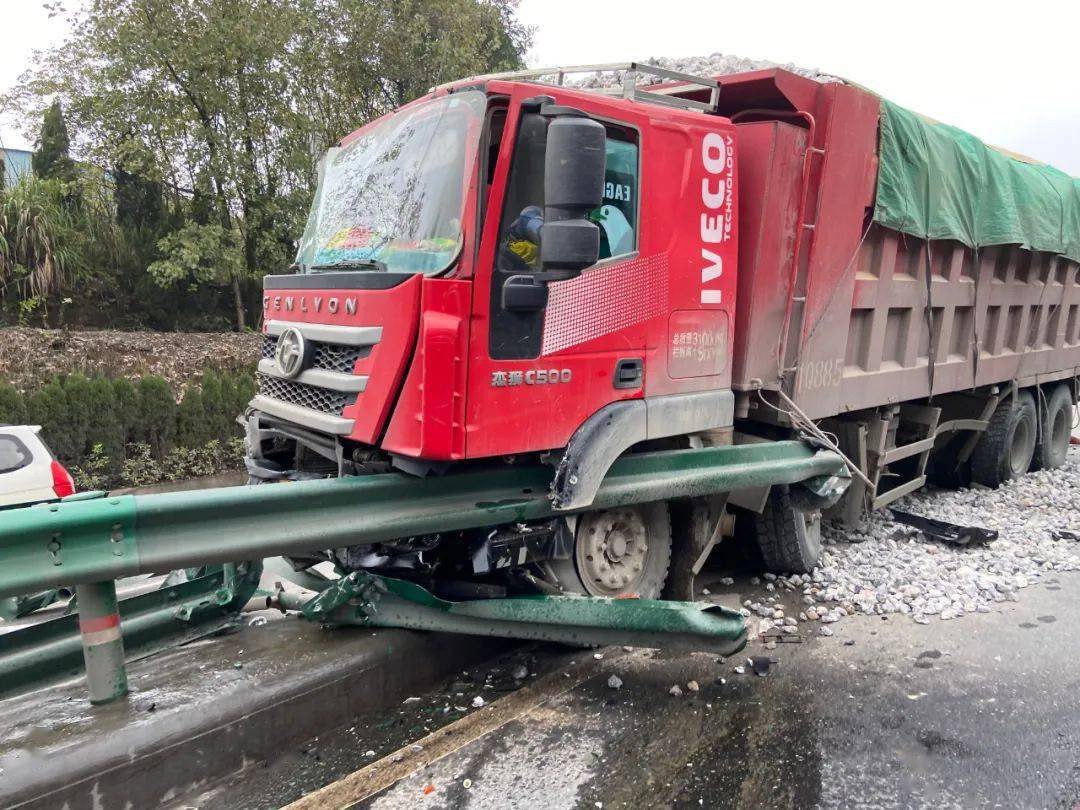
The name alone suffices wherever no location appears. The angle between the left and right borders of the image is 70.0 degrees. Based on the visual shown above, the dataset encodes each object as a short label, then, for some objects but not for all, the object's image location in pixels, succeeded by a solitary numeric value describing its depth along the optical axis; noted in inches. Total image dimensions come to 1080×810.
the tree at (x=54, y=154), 484.7
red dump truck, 124.6
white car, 230.5
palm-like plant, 410.6
